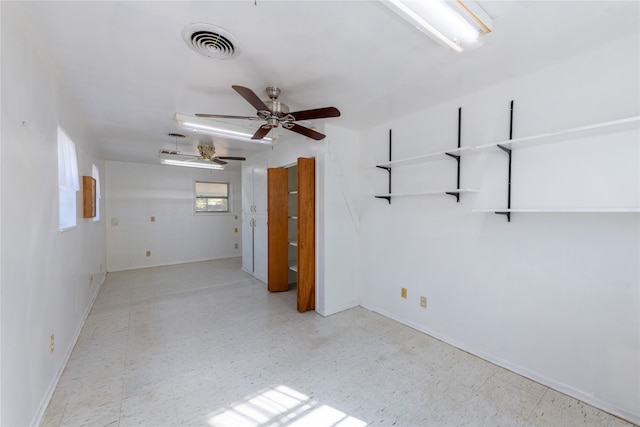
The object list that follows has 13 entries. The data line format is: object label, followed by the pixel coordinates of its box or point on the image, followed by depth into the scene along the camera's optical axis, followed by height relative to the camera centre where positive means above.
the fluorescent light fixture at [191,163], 4.60 +0.80
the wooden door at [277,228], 4.11 -0.32
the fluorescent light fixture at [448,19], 1.23 +0.93
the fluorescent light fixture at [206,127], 2.62 +0.82
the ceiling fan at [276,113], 2.00 +0.74
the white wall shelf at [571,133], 1.62 +0.51
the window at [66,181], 2.27 +0.24
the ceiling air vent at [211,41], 1.56 +1.03
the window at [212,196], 6.78 +0.29
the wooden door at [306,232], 3.33 -0.30
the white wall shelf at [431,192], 2.42 +0.15
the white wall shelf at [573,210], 1.58 -0.01
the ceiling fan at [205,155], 4.29 +0.86
